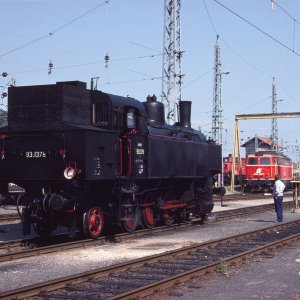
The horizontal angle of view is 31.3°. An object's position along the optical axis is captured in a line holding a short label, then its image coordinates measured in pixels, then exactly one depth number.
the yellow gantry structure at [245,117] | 41.01
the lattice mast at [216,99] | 39.44
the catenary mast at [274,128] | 56.93
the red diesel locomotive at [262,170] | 42.44
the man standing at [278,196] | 17.98
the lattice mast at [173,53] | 28.27
